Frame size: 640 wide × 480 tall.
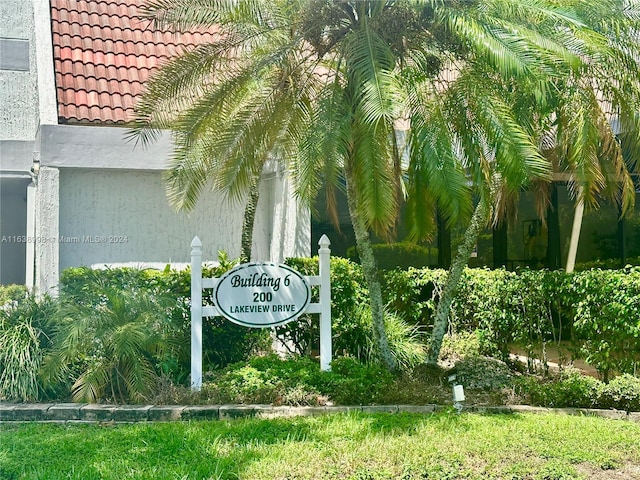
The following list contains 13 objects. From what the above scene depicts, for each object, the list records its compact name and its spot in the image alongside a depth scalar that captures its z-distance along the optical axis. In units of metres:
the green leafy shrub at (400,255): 12.66
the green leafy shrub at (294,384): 7.35
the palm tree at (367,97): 6.60
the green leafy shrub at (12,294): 8.24
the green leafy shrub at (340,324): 9.24
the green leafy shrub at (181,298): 8.45
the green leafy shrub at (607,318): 7.35
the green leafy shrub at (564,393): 7.34
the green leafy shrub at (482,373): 8.12
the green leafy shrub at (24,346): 7.32
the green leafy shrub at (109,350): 7.32
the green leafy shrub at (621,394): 7.12
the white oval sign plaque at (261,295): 8.13
